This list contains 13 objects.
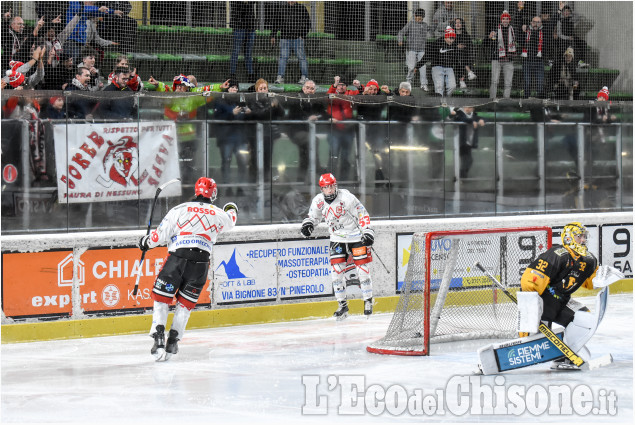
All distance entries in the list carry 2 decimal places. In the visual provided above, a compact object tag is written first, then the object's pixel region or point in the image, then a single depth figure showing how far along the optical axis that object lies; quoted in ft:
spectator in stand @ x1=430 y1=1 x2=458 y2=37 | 71.70
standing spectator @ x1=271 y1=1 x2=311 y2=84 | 68.38
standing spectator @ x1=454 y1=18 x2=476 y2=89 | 71.19
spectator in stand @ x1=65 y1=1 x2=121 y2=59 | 59.03
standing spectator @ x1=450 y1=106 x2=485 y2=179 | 67.07
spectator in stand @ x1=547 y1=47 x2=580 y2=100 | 71.90
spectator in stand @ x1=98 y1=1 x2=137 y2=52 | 62.25
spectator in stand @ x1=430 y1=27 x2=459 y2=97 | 69.99
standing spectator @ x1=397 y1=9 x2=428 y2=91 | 69.38
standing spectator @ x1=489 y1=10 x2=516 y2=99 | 72.35
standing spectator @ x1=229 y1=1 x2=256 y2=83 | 67.78
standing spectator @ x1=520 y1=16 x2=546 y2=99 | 72.03
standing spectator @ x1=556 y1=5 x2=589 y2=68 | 75.41
